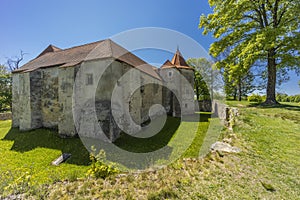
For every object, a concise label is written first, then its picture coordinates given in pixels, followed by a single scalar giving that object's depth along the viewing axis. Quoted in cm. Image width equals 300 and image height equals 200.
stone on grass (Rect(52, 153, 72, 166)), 610
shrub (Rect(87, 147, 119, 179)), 360
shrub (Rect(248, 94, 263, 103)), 2063
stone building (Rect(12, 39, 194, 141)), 789
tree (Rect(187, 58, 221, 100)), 2552
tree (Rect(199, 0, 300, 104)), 904
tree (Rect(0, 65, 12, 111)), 2189
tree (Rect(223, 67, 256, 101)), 2200
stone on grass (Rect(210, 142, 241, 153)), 436
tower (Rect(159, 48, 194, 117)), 1659
